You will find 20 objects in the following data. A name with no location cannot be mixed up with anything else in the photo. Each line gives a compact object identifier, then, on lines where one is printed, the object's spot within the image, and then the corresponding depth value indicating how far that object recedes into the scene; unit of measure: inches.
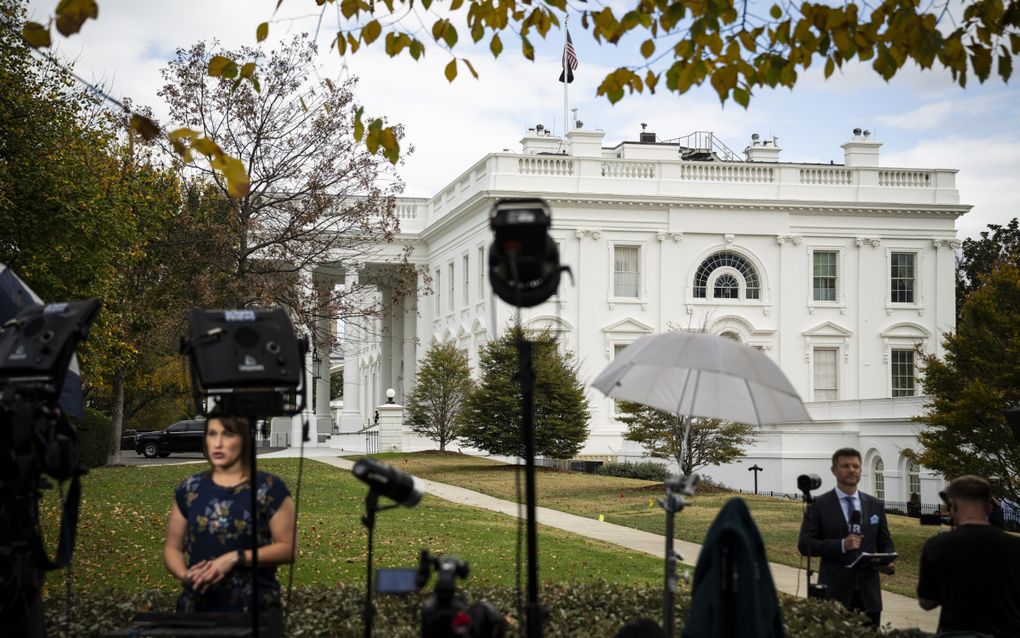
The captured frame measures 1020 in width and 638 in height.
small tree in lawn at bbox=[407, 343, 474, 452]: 1651.1
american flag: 1611.1
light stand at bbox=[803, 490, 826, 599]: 333.7
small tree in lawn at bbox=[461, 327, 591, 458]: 1382.9
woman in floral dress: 237.0
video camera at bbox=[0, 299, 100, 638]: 212.4
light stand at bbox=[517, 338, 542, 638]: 206.7
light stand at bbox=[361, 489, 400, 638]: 234.0
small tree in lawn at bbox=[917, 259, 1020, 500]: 752.3
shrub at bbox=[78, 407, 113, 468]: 1406.3
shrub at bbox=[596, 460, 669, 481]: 1351.3
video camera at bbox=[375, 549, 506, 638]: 183.9
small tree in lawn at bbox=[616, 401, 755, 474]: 1153.4
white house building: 1828.2
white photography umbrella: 293.0
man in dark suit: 327.6
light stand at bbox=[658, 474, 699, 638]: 245.1
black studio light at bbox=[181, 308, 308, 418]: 237.9
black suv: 1910.7
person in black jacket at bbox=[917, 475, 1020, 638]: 258.4
